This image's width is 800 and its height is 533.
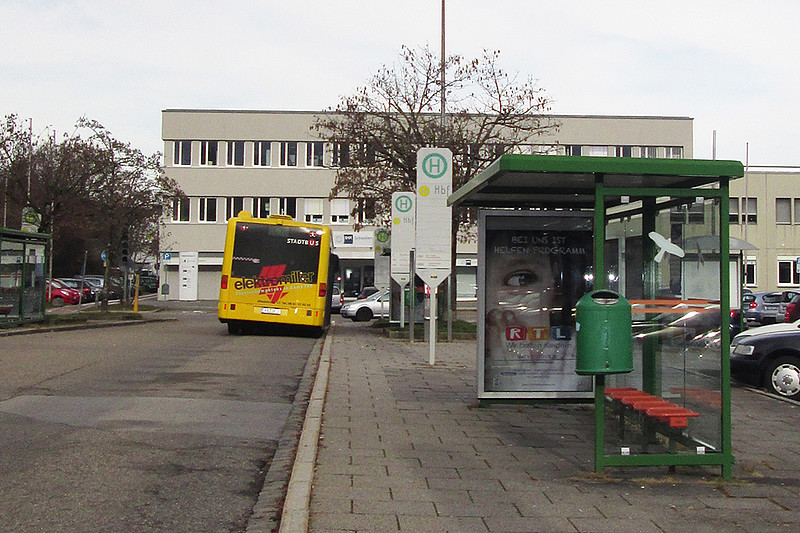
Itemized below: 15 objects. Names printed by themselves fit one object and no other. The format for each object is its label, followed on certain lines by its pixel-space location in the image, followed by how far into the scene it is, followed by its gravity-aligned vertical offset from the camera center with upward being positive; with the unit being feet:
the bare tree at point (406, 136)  84.12 +15.18
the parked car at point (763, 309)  109.60 -0.95
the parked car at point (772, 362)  41.04 -2.79
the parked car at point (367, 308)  126.00 -1.68
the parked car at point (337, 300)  155.32 -0.70
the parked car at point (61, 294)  153.48 -0.26
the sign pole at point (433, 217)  52.65 +4.68
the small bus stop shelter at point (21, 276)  75.56 +1.41
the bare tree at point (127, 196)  110.11 +12.87
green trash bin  20.36 -0.90
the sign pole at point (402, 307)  85.10 -0.99
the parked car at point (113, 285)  169.07 +1.54
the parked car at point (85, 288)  162.61 +0.91
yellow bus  75.20 +1.77
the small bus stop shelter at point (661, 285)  21.16 +0.40
